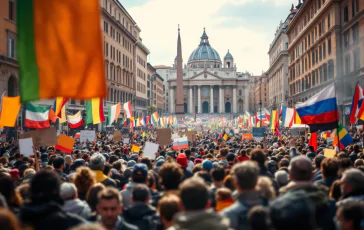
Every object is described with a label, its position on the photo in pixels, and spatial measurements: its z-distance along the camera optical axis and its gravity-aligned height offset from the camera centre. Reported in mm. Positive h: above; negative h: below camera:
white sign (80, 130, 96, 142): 18781 -247
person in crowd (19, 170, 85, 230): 3811 -696
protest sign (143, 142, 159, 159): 12288 -566
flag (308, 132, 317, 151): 14617 -459
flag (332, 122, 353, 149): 13047 -330
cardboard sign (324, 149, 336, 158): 10508 -605
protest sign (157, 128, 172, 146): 16453 -281
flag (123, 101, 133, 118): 27628 +1257
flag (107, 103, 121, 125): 24561 +943
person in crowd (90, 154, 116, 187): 7340 -681
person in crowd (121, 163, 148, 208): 5941 -677
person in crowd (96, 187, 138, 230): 4564 -847
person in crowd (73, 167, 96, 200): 6246 -745
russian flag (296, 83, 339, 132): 10930 +418
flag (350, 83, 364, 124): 15888 +904
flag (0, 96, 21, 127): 14031 +605
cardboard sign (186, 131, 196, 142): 22486 -369
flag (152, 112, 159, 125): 37069 +890
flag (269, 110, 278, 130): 24934 +487
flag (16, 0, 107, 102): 5309 +979
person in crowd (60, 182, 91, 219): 5129 -867
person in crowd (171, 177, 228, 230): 3537 -687
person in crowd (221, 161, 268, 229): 4262 -683
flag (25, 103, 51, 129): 15125 +469
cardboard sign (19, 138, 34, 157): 11375 -419
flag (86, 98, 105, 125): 18880 +771
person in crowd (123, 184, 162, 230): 4699 -905
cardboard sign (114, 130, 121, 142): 19834 -318
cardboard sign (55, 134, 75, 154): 12656 -393
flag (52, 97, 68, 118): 17828 +959
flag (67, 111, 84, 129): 21562 +463
